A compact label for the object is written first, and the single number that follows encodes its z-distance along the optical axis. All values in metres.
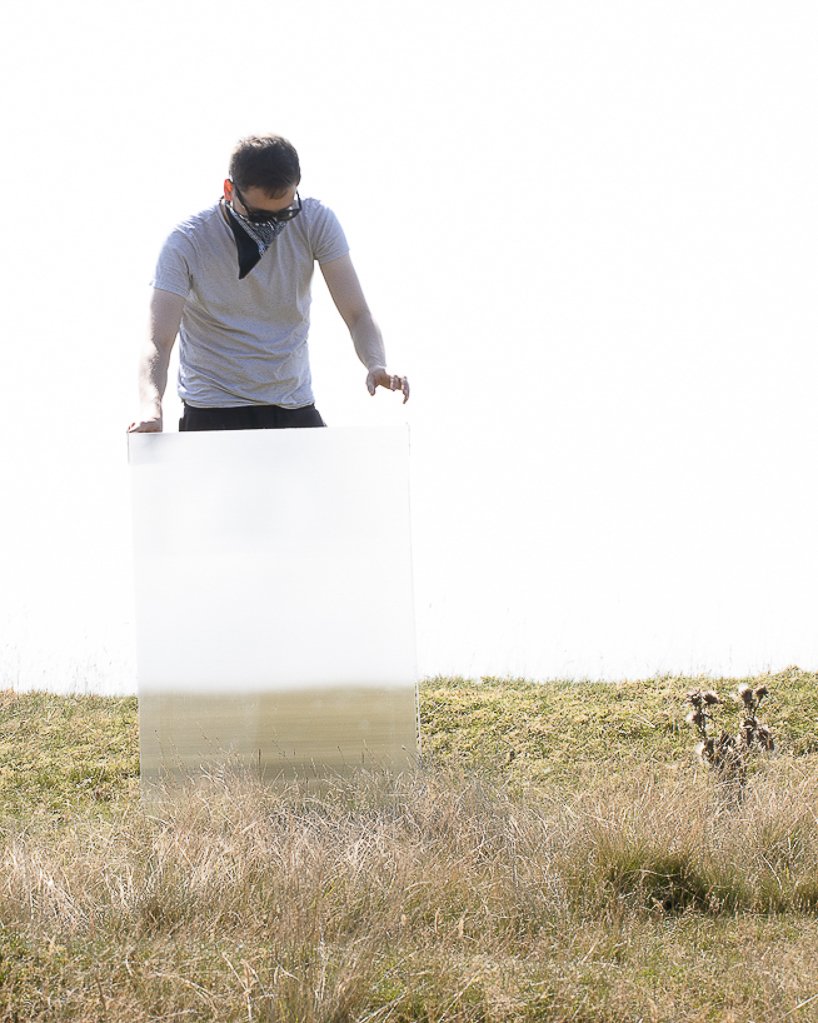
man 8.66
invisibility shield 8.56
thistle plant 9.13
